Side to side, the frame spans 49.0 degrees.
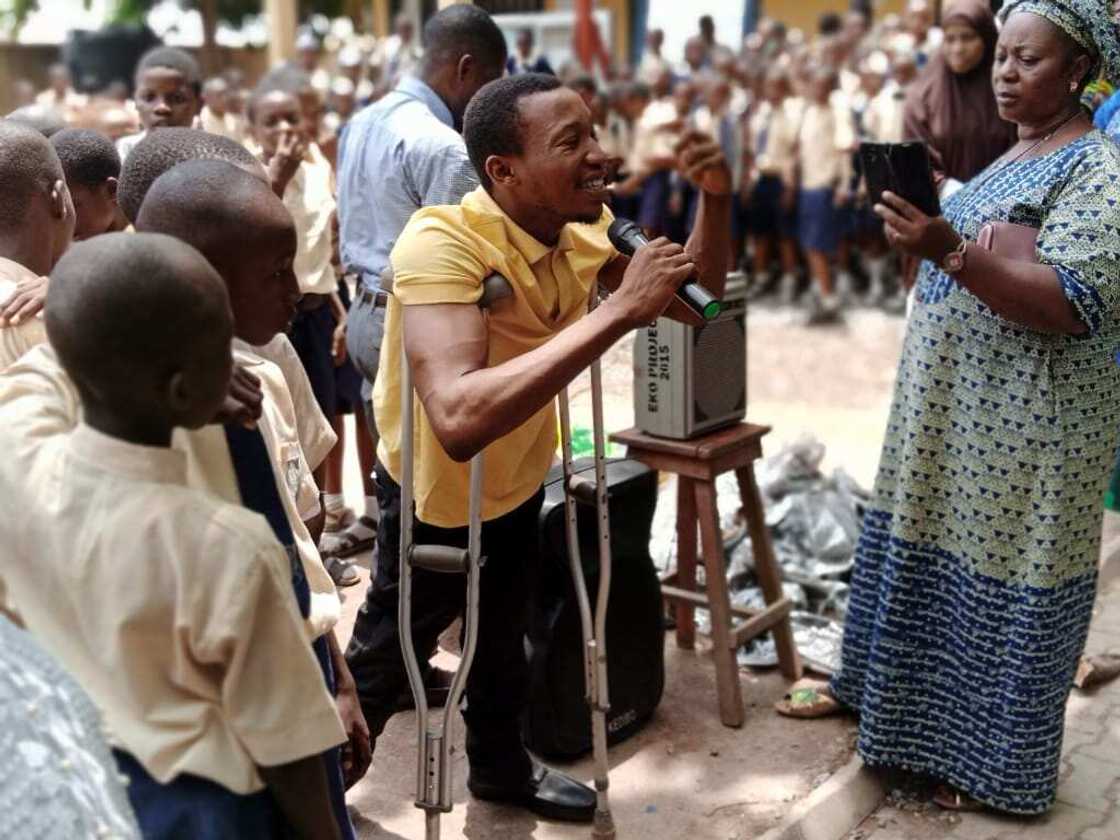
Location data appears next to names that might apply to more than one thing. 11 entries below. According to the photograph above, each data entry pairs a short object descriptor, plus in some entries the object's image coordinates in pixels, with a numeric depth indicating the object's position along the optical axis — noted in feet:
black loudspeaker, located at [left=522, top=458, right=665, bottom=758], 11.69
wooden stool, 12.98
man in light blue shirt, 13.10
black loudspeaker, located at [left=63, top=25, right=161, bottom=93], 65.82
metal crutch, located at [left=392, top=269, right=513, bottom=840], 8.51
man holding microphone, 7.64
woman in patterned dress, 10.14
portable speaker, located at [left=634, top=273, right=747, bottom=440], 13.20
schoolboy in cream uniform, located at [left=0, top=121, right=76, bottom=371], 8.34
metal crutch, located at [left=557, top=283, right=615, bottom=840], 9.78
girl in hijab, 18.66
